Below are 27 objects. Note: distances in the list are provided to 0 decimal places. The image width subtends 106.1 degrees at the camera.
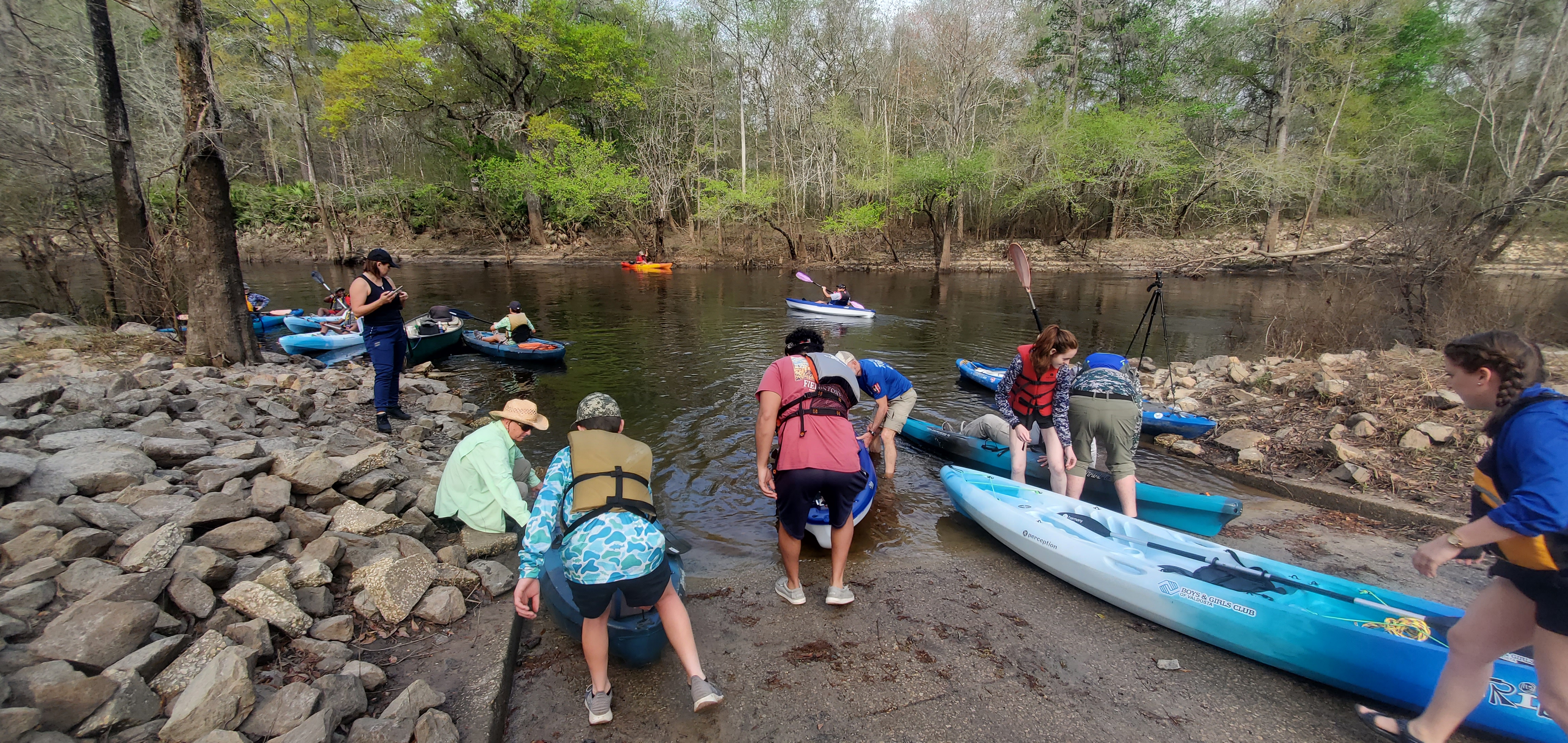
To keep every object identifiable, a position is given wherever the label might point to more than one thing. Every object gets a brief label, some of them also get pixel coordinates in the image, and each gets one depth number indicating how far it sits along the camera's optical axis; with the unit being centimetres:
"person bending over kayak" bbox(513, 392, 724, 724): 250
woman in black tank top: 593
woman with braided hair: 203
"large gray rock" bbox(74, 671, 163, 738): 205
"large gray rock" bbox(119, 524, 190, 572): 273
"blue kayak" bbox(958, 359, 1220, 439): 714
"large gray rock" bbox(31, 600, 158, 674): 220
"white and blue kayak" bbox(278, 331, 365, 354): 978
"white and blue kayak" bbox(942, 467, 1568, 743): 283
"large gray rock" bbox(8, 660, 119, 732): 198
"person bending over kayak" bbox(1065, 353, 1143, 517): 453
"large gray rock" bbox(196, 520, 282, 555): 307
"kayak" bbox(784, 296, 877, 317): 1664
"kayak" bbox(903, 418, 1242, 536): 485
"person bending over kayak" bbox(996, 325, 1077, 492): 457
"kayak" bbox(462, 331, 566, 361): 1074
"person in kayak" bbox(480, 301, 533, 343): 1114
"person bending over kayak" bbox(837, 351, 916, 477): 505
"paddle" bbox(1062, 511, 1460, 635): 310
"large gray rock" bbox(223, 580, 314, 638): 275
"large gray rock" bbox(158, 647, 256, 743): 215
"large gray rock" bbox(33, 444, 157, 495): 327
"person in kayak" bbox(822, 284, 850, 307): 1692
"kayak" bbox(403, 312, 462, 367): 1020
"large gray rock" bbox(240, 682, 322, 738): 227
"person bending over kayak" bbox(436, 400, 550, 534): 367
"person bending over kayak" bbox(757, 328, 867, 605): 337
